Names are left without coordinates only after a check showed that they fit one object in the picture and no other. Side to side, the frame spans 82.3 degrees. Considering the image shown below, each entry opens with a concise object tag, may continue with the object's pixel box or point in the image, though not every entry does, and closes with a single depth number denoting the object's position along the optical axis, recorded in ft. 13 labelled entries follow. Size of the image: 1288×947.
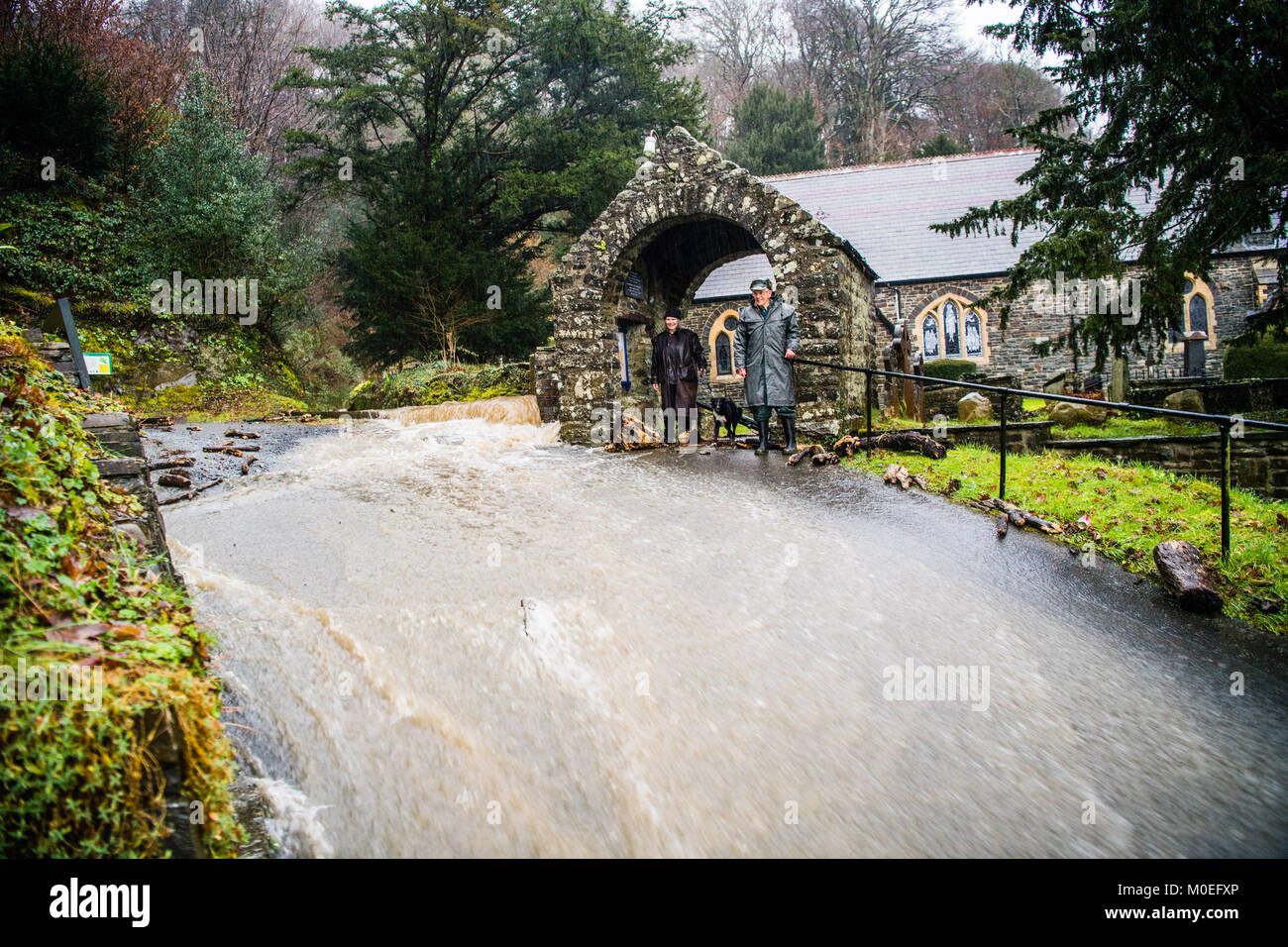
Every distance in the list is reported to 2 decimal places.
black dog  37.19
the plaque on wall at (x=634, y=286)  41.39
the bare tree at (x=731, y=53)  118.32
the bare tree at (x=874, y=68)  111.86
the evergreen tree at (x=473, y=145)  65.10
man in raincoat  32.83
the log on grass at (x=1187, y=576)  16.78
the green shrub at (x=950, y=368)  73.41
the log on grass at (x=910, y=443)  31.30
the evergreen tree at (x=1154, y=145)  32.01
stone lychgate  35.73
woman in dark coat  37.42
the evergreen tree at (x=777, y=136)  108.37
